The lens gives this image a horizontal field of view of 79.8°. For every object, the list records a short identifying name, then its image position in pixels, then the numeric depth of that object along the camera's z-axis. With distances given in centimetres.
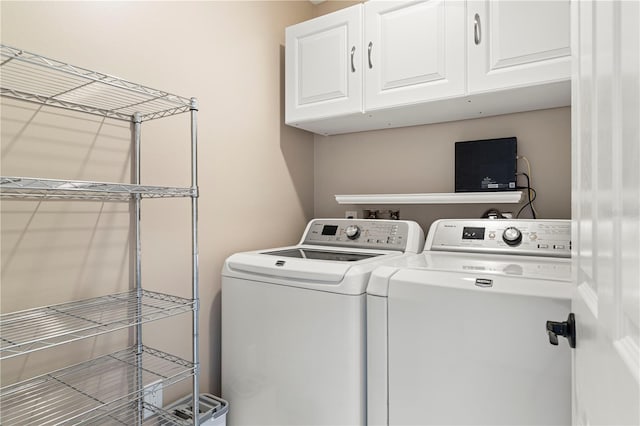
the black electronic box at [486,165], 189
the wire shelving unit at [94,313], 113
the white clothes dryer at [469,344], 105
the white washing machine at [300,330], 133
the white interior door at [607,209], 42
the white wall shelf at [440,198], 180
